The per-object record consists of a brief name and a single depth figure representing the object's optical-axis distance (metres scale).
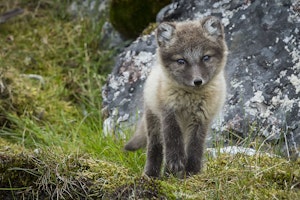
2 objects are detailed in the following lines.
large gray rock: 13.17
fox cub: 11.34
